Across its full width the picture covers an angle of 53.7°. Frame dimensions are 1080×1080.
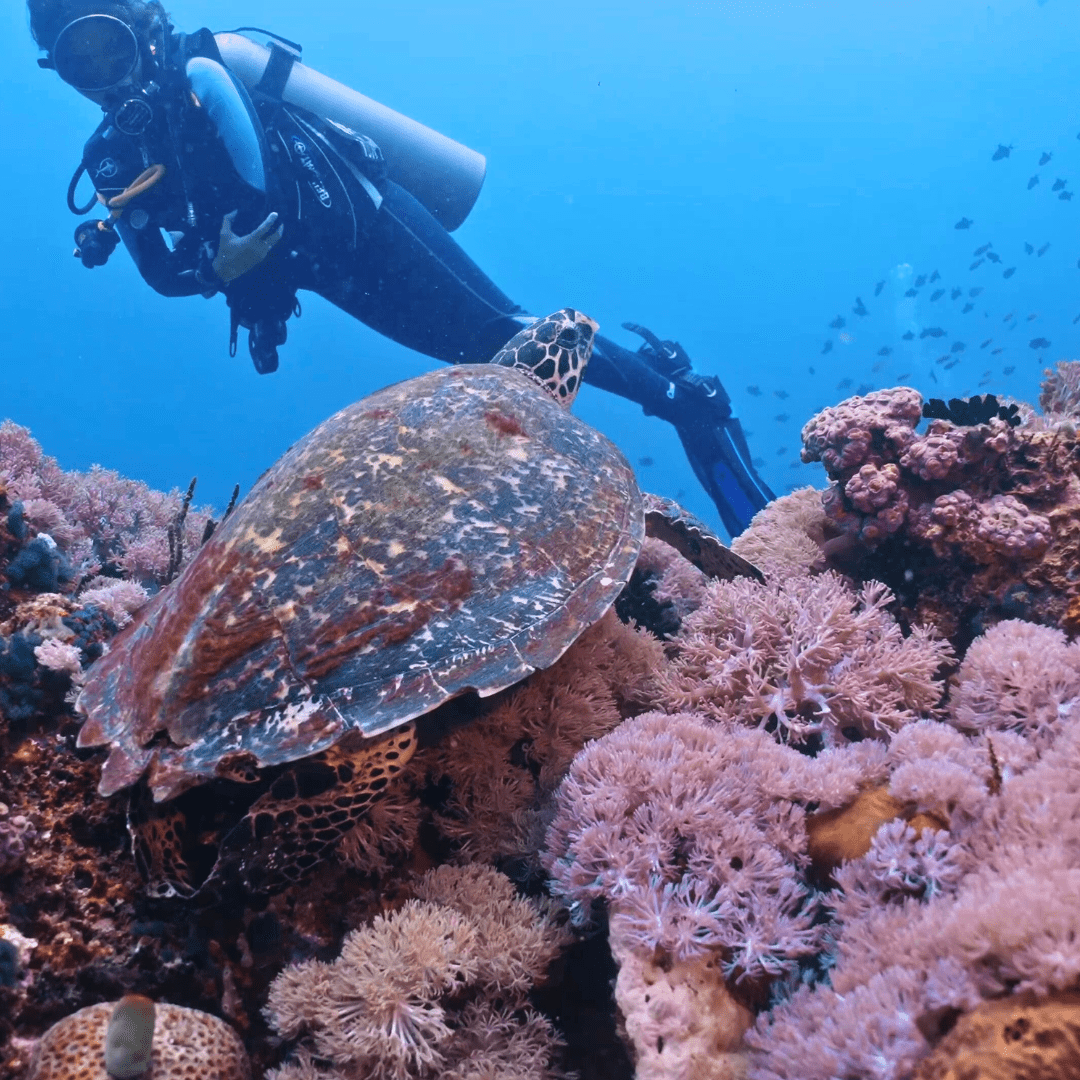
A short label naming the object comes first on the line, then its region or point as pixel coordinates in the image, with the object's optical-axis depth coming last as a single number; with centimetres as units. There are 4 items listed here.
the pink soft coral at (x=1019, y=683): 73
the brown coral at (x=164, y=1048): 57
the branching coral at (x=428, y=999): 59
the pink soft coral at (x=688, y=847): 56
